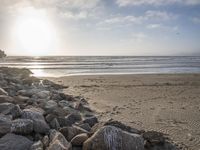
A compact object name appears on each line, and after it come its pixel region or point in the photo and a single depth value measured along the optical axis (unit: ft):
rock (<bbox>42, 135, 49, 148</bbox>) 10.14
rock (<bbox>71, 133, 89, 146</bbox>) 10.56
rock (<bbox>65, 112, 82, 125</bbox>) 13.49
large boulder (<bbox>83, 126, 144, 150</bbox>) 9.67
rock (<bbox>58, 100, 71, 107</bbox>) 18.63
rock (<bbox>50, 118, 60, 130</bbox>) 12.10
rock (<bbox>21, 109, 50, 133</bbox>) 11.20
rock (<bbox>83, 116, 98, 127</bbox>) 13.84
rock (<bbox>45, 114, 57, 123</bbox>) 12.56
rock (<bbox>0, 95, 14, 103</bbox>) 14.25
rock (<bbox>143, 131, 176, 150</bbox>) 11.45
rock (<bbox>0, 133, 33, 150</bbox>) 9.51
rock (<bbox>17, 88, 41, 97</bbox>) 19.29
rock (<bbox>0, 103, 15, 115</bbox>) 12.30
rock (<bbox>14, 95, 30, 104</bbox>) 15.51
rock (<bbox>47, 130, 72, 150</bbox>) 9.37
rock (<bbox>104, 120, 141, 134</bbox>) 12.23
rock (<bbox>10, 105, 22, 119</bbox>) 12.13
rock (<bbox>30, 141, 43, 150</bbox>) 9.53
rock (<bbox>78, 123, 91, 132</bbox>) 12.55
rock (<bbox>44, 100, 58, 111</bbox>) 14.57
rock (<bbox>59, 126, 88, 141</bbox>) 11.20
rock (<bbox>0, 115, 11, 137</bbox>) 10.37
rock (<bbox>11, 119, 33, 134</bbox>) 10.59
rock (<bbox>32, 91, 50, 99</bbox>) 19.05
